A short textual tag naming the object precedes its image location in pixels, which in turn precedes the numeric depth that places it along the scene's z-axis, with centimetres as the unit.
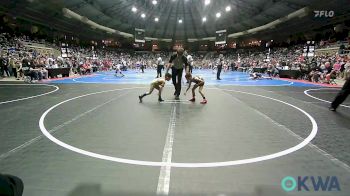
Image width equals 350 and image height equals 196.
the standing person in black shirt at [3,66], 2094
